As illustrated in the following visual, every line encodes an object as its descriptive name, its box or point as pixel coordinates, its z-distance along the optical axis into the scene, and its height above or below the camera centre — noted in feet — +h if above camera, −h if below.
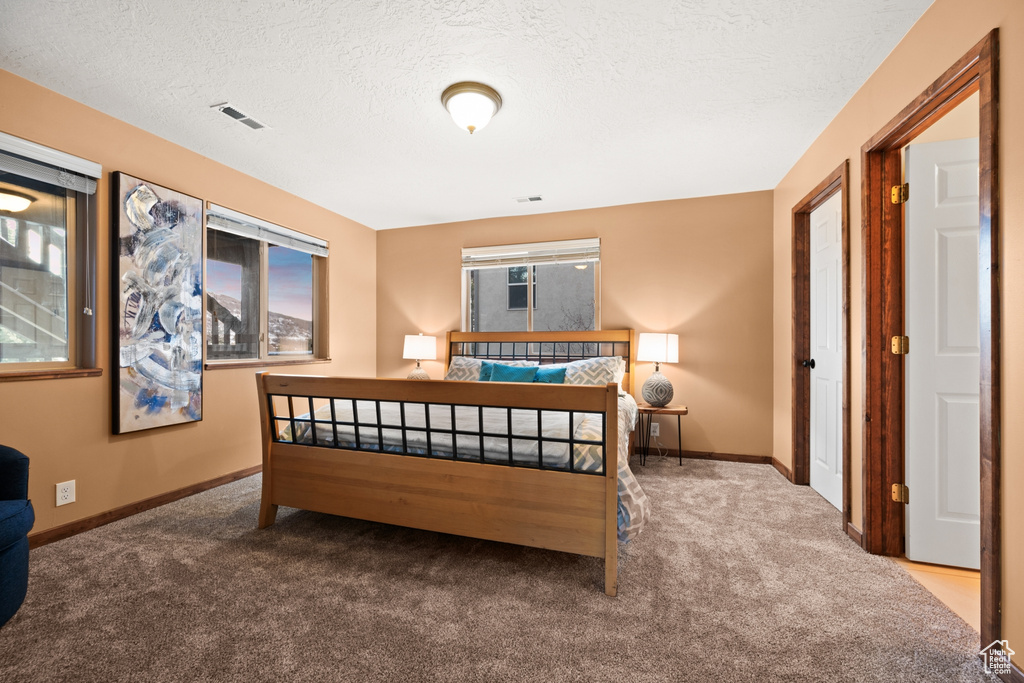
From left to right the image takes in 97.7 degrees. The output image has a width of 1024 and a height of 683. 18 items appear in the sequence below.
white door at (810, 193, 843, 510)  9.48 -0.25
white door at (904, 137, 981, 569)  6.83 -0.27
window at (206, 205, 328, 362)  11.61 +1.47
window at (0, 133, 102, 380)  7.72 +1.52
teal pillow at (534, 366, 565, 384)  12.73 -1.01
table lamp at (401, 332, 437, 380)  15.98 -0.25
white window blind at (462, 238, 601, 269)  14.85 +2.99
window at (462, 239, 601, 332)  15.05 +1.90
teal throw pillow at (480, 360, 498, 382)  13.44 -0.89
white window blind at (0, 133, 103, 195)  7.52 +3.18
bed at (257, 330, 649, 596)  6.37 -1.94
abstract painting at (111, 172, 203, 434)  8.94 +0.78
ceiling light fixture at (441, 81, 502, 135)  7.84 +4.25
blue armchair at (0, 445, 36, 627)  5.35 -2.27
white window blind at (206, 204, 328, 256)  11.18 +3.09
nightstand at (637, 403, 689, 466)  12.65 -2.47
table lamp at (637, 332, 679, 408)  13.00 -0.51
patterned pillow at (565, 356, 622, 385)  12.67 -0.89
